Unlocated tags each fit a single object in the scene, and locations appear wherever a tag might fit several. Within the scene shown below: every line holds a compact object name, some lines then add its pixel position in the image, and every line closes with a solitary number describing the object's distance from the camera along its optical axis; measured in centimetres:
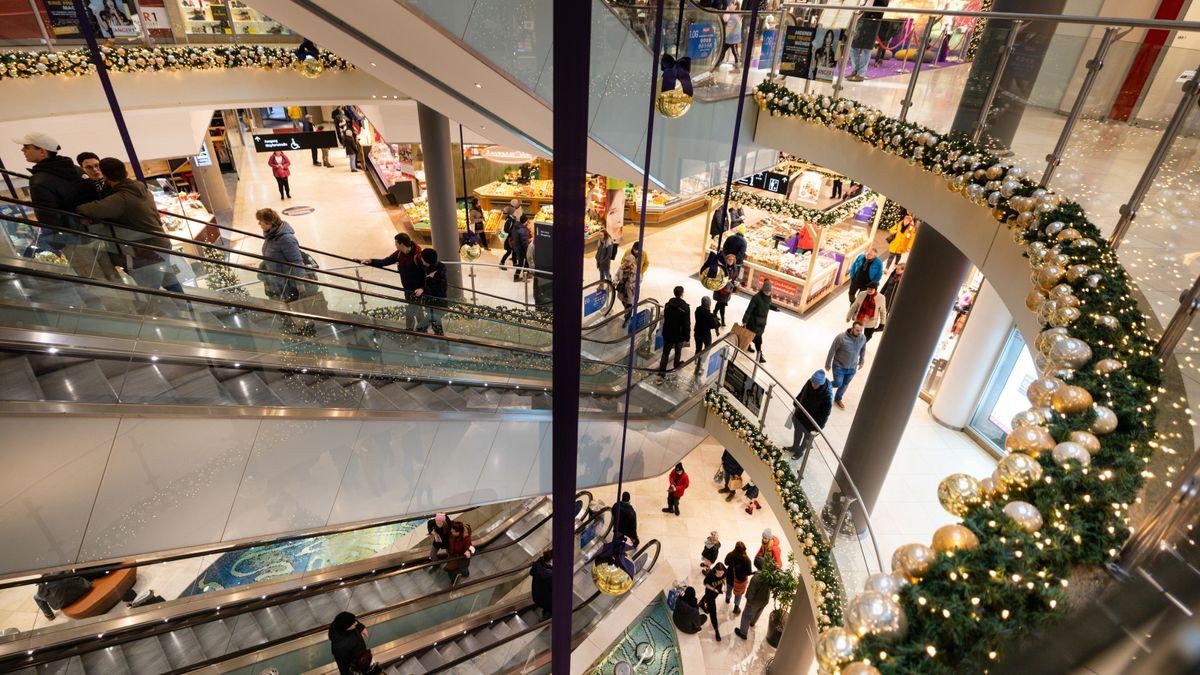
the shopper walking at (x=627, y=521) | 700
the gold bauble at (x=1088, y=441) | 167
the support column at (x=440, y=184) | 953
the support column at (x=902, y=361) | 512
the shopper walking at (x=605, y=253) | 981
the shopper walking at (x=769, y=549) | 735
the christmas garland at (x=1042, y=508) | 141
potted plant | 721
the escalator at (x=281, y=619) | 436
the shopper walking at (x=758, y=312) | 794
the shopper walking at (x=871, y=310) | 820
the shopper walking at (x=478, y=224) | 1288
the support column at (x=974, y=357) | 761
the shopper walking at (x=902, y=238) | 1174
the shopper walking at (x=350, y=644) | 448
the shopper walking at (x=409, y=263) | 600
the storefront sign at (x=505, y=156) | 1351
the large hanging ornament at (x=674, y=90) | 366
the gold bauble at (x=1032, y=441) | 172
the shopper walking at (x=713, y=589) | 727
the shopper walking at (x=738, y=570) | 724
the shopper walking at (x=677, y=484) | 864
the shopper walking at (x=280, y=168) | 1436
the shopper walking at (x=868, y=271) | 905
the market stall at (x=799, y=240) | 1112
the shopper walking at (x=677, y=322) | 681
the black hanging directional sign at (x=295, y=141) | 1180
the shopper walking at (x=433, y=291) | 542
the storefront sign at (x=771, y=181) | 1095
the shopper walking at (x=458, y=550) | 640
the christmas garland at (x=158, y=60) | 761
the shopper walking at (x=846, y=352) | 670
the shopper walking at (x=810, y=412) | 557
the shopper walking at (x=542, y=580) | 612
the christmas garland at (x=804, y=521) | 464
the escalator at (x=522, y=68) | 451
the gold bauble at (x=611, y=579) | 432
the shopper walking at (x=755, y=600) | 720
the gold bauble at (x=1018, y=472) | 165
